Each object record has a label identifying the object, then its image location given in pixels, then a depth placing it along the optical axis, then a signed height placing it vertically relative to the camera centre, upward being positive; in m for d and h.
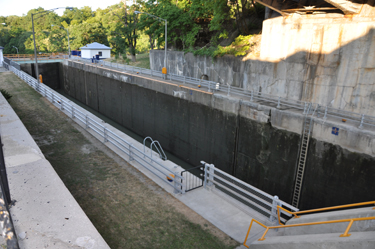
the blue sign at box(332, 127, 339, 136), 13.41 -3.48
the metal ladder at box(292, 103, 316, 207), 14.61 -5.12
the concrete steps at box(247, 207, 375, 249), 4.94 -3.57
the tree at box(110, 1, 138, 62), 49.53 +3.47
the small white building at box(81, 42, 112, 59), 49.81 -0.48
